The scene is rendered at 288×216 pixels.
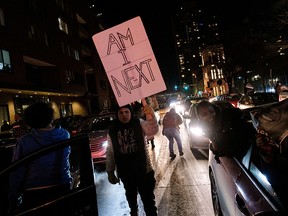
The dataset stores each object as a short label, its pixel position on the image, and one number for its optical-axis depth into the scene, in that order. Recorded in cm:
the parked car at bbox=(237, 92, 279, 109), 992
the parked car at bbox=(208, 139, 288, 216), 148
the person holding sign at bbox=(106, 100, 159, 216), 259
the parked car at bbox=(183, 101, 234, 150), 612
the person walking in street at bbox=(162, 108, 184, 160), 651
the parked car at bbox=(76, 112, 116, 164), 604
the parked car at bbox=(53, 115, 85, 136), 1105
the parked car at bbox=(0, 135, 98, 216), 141
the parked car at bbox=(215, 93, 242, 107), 1383
